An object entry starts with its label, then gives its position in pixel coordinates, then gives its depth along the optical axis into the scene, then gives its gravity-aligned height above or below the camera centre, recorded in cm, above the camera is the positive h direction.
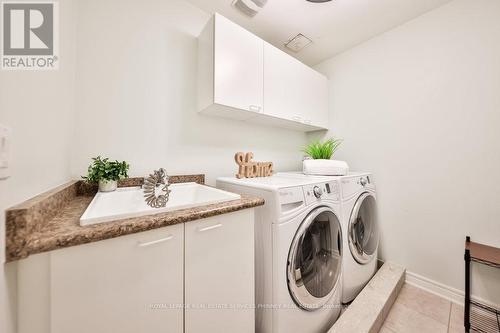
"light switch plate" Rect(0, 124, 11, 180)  45 +3
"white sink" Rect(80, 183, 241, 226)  62 -18
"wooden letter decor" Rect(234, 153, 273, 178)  137 -1
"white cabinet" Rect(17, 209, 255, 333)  51 -41
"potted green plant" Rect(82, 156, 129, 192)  103 -5
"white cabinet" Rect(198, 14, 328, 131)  124 +69
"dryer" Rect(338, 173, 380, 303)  129 -52
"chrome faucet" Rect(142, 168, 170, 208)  91 -11
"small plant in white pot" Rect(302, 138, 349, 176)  151 +3
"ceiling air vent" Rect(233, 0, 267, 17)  138 +125
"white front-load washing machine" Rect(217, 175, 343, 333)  92 -51
